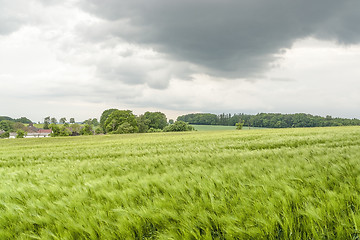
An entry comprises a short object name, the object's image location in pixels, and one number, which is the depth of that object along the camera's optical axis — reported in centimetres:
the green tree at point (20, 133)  9038
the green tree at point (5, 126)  12494
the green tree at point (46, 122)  14444
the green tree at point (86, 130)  8298
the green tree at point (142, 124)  9050
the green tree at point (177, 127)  8274
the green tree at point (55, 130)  7622
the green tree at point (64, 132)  7794
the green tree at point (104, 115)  10990
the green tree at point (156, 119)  9900
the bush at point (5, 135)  10381
